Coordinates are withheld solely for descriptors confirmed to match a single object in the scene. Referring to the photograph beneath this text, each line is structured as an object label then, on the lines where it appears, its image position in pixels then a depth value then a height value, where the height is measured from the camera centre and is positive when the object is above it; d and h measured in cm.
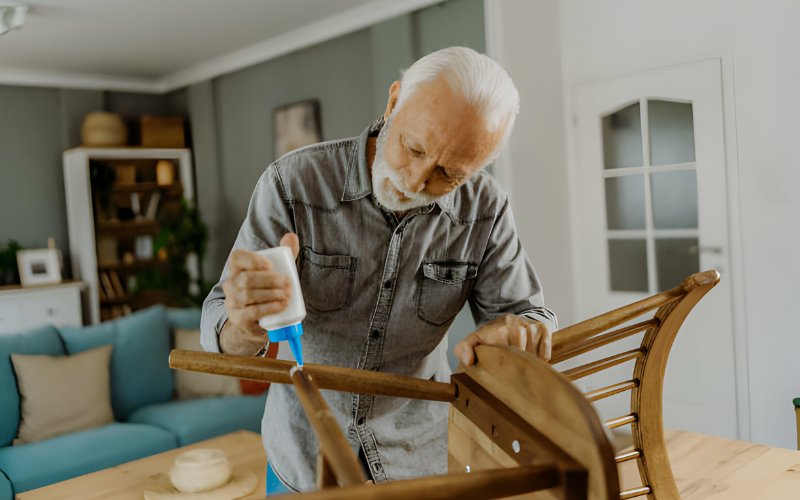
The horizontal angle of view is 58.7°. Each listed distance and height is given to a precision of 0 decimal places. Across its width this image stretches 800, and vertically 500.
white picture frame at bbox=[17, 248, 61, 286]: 636 -19
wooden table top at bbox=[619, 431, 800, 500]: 118 -48
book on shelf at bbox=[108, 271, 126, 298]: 688 -42
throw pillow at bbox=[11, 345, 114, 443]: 355 -76
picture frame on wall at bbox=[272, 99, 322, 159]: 586 +88
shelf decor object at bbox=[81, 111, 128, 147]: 681 +108
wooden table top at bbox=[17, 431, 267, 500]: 271 -95
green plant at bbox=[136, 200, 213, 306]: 683 -13
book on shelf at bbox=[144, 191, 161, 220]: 721 +33
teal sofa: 329 -94
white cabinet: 609 -54
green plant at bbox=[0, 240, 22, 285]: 630 -15
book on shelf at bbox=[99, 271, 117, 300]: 681 -42
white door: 381 -1
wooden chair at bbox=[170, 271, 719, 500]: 48 -17
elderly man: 122 -9
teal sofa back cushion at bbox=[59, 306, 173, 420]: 396 -65
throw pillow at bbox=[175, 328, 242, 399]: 408 -85
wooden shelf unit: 667 +33
